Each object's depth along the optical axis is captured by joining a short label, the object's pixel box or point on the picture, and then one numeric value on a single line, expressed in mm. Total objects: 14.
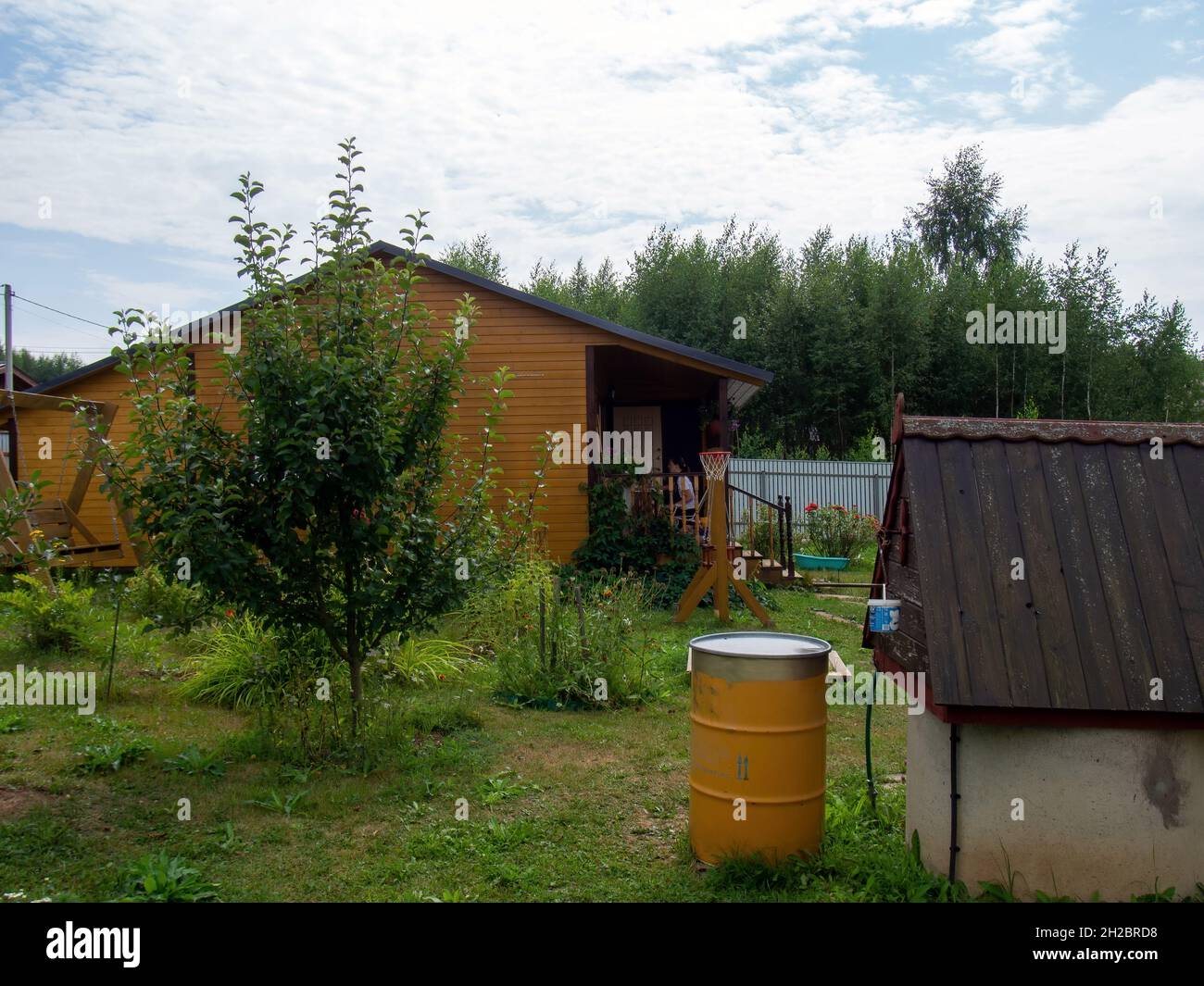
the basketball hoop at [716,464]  11031
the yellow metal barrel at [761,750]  4348
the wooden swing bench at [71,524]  10234
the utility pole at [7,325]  26402
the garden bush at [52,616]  8039
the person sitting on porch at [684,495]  13924
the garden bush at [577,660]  7730
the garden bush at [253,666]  6457
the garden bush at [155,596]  7843
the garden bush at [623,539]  13141
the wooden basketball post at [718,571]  11016
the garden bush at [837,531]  17953
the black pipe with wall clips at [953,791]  3963
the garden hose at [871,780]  5254
